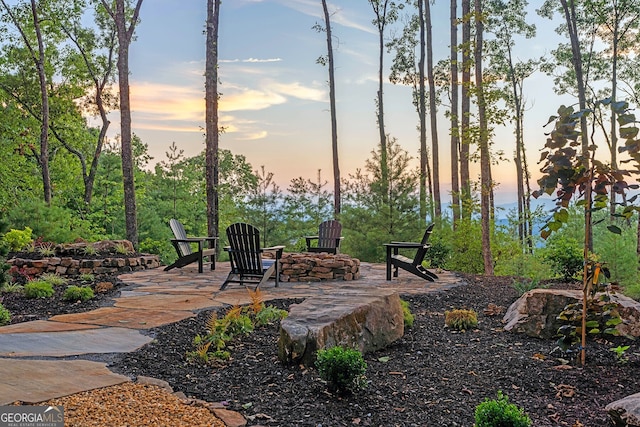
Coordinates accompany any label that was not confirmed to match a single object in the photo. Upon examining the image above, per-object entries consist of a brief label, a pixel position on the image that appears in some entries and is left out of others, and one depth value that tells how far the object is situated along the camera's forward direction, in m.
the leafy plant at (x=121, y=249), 8.90
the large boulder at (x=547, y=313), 4.03
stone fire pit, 7.36
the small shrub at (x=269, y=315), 4.34
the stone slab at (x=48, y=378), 2.54
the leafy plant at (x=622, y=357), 3.37
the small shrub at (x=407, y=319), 4.46
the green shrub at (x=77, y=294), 5.65
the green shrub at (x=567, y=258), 7.07
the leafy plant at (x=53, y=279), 6.69
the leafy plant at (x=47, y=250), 8.24
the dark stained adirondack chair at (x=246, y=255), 6.26
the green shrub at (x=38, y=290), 5.85
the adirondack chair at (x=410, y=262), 7.17
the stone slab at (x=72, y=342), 3.40
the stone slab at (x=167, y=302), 5.12
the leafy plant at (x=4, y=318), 4.52
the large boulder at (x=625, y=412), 2.32
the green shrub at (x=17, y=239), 8.65
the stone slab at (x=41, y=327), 4.07
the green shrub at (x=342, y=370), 2.76
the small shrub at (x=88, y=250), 8.39
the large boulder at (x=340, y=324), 3.26
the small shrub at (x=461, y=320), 4.49
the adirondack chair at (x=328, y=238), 8.83
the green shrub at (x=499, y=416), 2.22
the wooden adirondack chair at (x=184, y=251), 7.90
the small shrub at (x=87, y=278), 7.17
